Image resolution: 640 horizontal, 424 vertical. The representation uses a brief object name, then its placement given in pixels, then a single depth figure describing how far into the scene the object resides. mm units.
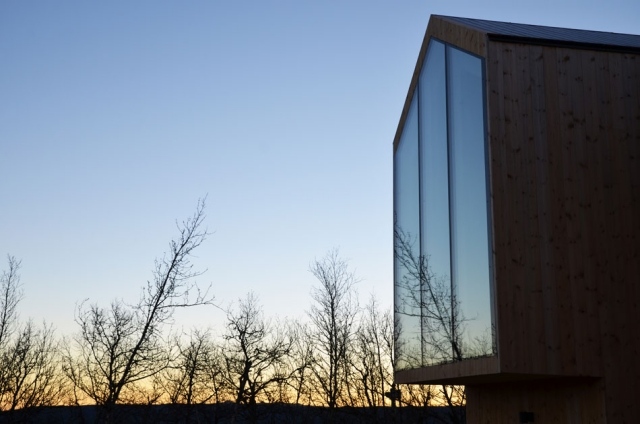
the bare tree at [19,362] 19391
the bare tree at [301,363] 25406
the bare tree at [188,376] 23027
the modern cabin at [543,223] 7301
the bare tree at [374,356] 24750
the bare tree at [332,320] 24969
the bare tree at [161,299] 12547
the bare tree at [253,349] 24484
